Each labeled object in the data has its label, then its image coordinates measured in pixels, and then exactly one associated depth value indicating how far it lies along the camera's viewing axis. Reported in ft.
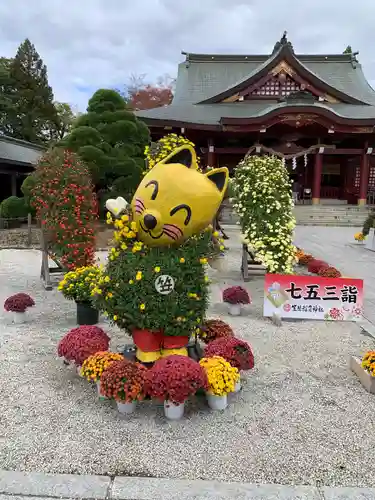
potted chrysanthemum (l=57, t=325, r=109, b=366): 12.40
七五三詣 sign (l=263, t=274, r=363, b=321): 18.75
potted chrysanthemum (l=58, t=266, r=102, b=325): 17.99
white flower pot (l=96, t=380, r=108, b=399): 11.49
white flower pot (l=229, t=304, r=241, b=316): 20.66
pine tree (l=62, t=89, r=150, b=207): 46.14
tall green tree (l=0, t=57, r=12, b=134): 98.05
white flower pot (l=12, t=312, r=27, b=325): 18.99
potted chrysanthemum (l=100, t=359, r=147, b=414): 10.41
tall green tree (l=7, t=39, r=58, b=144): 102.17
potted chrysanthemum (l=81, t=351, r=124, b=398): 11.40
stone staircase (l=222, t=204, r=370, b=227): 64.39
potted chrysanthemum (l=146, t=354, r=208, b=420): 10.14
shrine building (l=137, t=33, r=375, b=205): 64.18
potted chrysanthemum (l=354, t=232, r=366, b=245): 44.88
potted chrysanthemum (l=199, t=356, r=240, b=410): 10.95
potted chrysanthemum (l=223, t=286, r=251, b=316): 20.42
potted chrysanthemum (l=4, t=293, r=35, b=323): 18.61
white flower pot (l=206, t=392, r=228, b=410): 11.19
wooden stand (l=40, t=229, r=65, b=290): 25.27
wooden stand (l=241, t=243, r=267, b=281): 28.30
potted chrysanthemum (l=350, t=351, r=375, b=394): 12.45
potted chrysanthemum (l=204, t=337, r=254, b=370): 12.19
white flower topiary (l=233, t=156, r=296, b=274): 22.75
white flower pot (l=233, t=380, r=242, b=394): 12.18
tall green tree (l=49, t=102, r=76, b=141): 114.62
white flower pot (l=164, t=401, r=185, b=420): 10.64
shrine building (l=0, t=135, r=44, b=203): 62.54
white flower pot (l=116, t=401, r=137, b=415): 10.91
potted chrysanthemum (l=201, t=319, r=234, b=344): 14.37
